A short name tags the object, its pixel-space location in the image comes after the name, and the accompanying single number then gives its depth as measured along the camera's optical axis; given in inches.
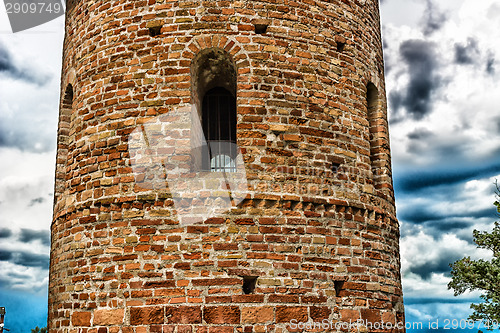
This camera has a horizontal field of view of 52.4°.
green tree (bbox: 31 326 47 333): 648.3
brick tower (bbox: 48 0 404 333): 210.1
